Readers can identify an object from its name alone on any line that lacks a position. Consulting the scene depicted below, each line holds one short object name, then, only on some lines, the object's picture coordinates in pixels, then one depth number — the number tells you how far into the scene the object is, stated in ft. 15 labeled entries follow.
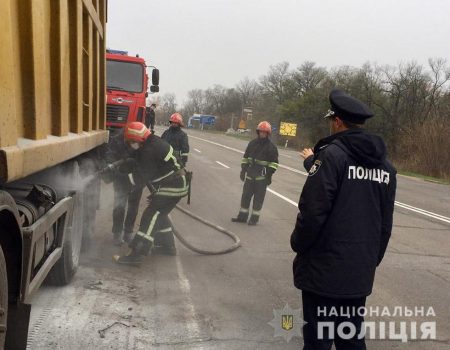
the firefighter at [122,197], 22.30
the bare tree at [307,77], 236.02
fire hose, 22.10
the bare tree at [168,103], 369.91
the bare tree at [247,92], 340.59
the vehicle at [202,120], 307.39
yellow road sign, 167.94
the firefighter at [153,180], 20.01
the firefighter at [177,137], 35.53
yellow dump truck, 7.82
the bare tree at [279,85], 238.07
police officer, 9.71
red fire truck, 45.29
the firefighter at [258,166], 31.07
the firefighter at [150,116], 52.60
